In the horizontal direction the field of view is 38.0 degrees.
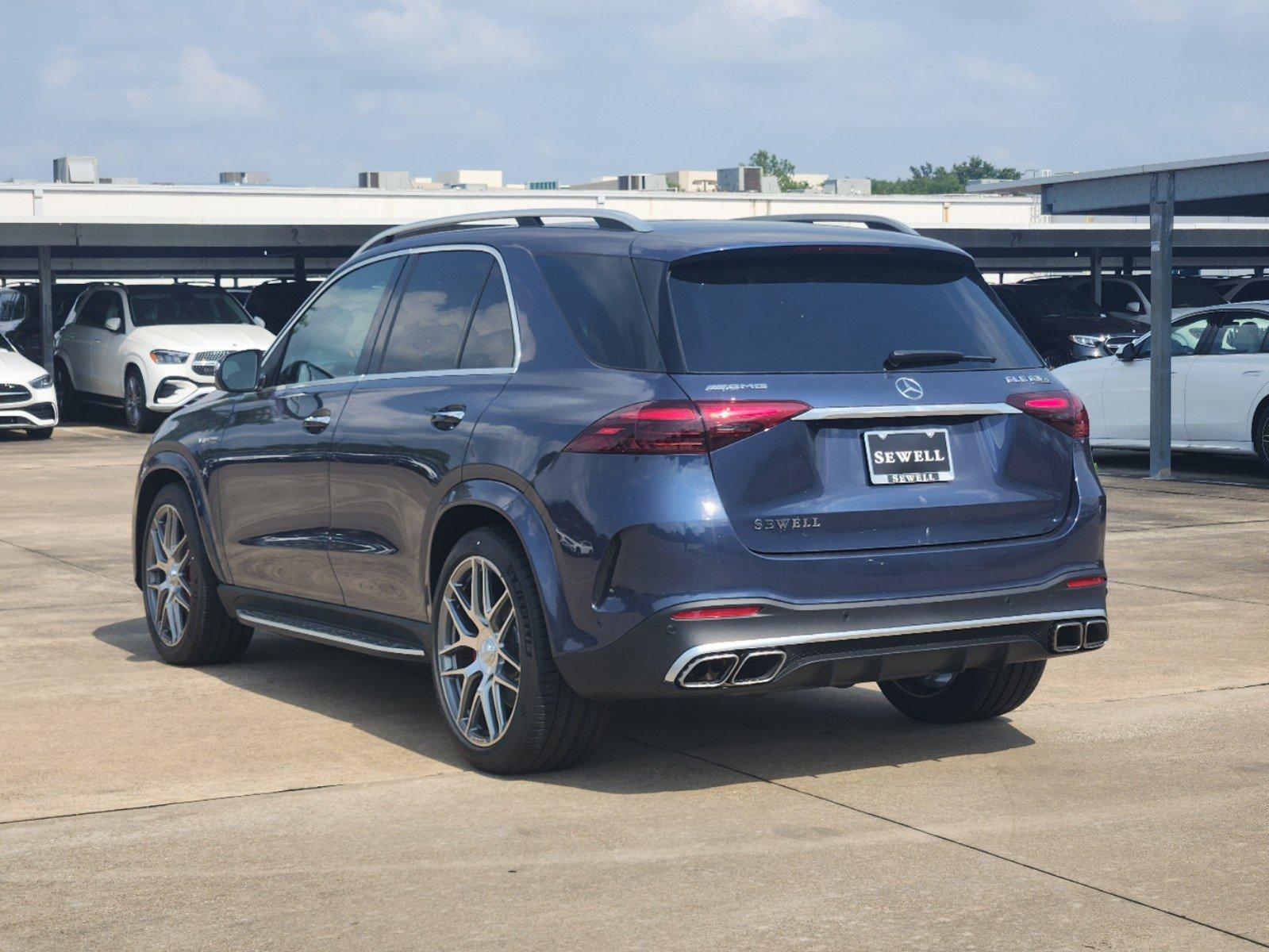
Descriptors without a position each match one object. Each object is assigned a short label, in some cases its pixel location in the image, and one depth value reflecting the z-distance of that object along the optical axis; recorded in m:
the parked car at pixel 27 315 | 30.06
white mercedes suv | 23.92
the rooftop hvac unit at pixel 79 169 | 39.16
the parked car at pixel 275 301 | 33.47
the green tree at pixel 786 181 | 177.56
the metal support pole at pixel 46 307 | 27.94
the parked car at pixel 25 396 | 23.36
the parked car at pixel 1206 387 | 16.22
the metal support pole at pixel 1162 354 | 16.78
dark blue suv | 5.24
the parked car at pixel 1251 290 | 32.06
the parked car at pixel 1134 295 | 33.41
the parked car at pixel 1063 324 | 29.88
